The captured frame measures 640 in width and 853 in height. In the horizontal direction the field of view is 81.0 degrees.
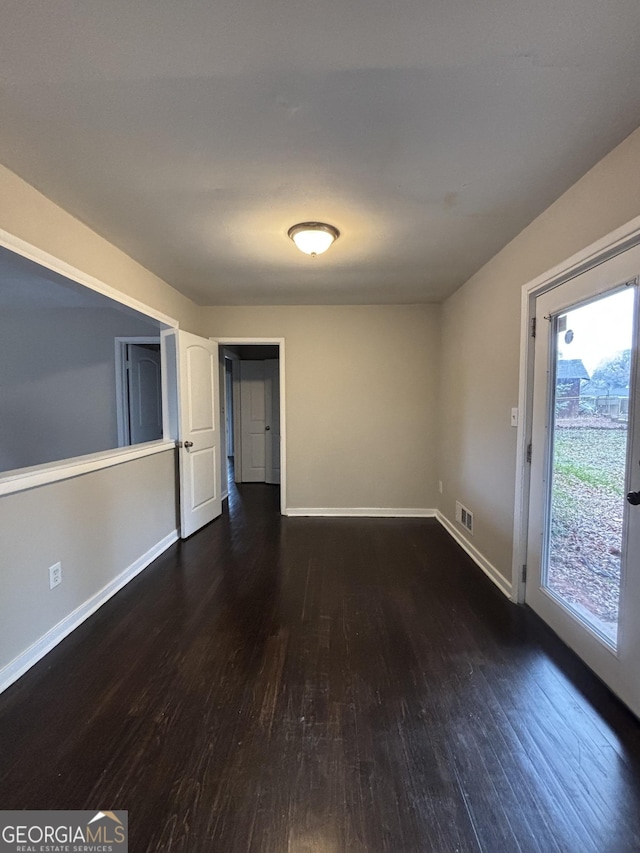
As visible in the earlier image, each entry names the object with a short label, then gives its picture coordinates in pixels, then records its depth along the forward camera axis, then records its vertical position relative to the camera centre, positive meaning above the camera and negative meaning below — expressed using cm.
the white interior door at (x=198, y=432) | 356 -32
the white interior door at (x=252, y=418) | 612 -29
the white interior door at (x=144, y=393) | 430 +9
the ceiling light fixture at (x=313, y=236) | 226 +100
